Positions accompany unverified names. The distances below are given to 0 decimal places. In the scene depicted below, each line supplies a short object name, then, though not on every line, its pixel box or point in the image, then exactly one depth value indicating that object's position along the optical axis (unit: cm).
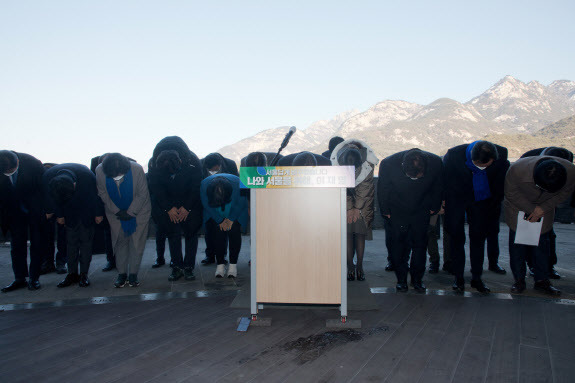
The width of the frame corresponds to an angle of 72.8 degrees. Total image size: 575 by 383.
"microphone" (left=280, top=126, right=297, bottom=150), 299
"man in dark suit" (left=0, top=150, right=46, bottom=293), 474
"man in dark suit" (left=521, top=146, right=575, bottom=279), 491
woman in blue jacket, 506
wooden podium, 322
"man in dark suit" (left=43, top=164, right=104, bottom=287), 479
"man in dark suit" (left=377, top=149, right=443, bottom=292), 430
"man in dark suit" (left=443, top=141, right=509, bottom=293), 436
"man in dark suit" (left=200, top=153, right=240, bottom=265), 591
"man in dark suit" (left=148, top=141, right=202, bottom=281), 506
